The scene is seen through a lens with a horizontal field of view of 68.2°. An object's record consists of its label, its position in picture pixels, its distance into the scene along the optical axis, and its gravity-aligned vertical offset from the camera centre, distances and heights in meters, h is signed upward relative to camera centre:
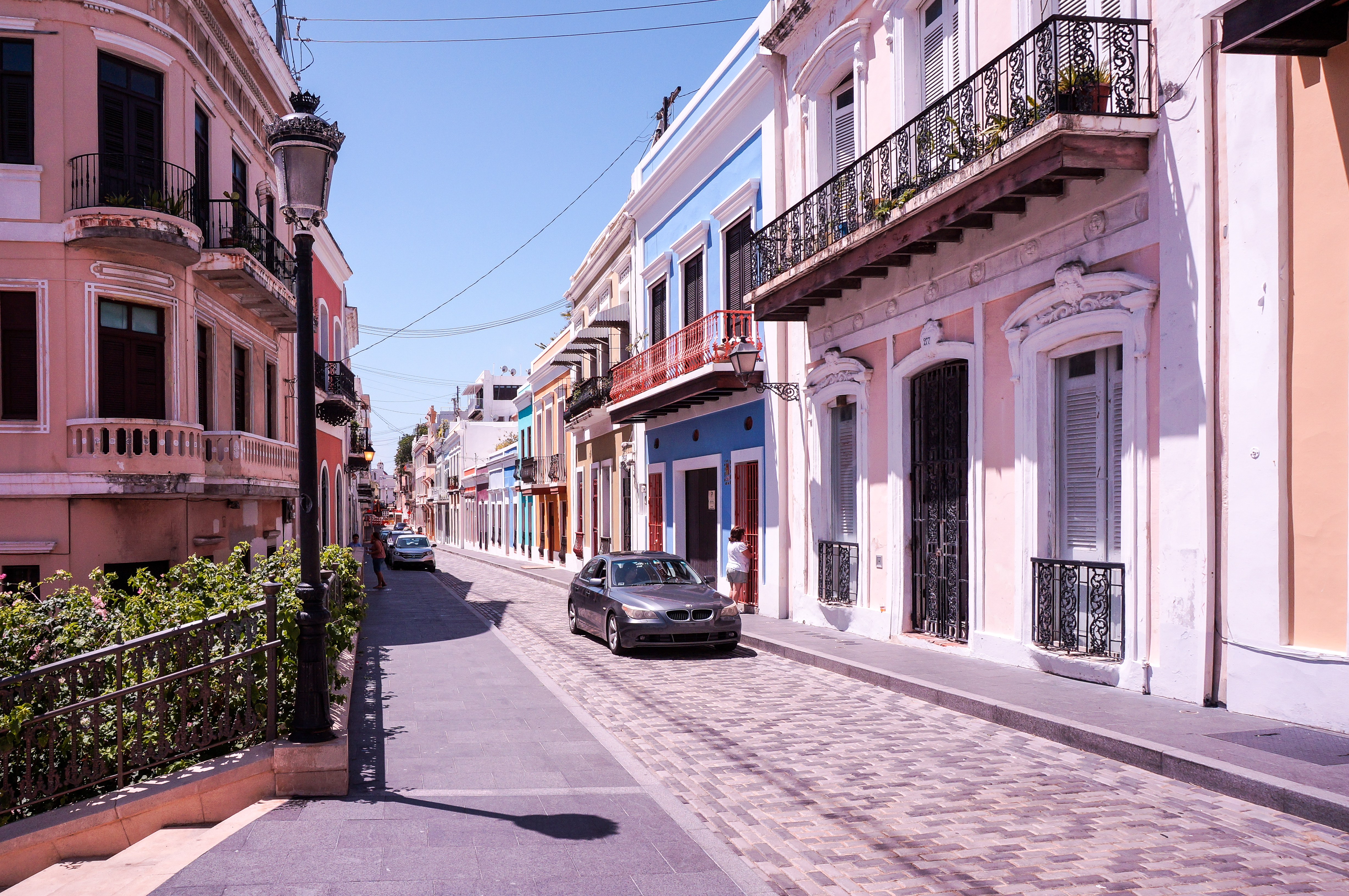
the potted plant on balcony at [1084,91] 9.16 +3.44
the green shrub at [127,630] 5.93 -1.04
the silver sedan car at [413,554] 37.75 -3.24
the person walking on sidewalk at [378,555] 26.67 -2.30
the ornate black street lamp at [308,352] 6.24 +0.75
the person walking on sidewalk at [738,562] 16.75 -1.64
